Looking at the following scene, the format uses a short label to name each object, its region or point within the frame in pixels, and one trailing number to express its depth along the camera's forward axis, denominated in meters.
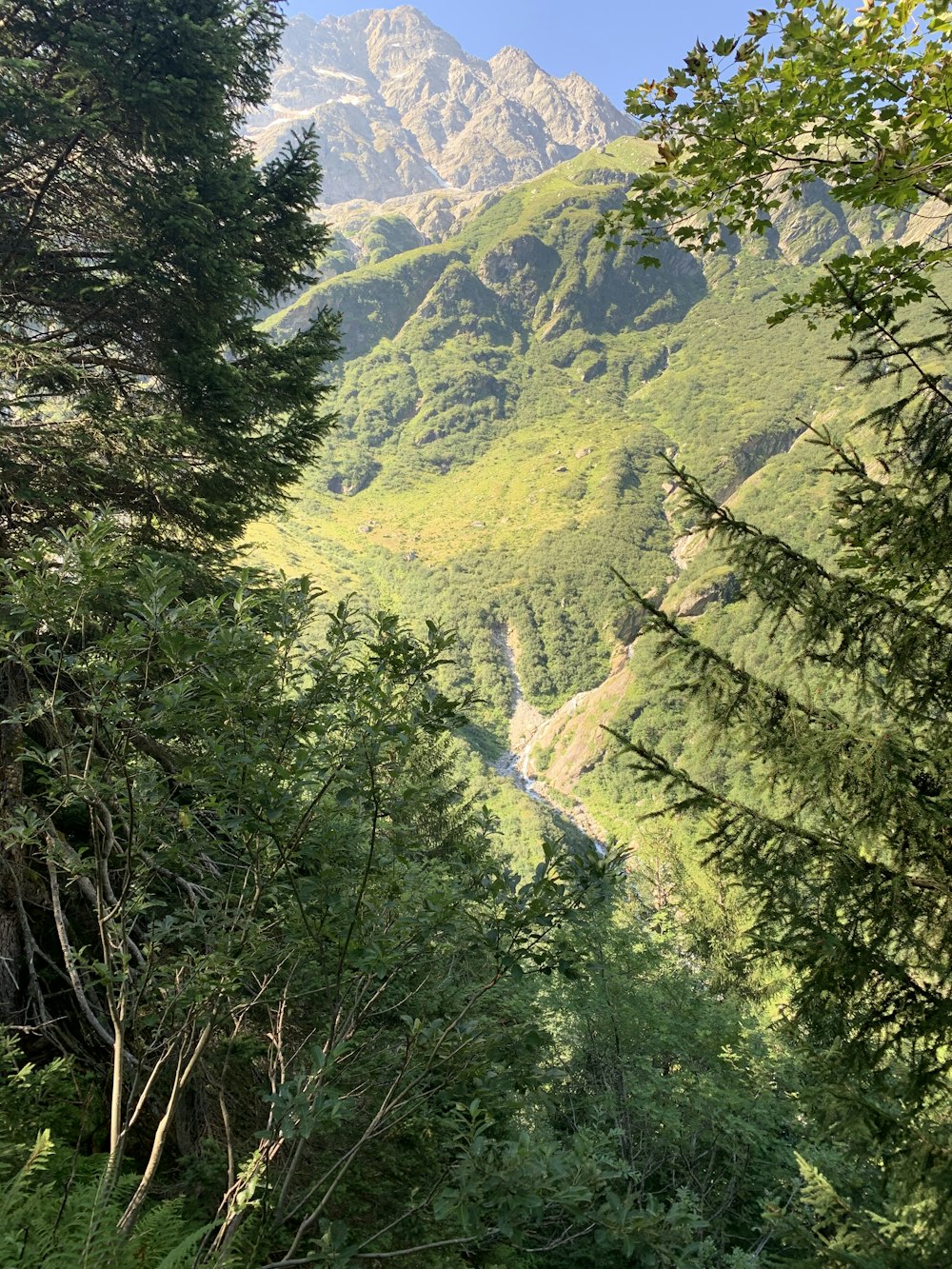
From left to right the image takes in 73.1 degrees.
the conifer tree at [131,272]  5.81
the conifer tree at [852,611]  2.51
